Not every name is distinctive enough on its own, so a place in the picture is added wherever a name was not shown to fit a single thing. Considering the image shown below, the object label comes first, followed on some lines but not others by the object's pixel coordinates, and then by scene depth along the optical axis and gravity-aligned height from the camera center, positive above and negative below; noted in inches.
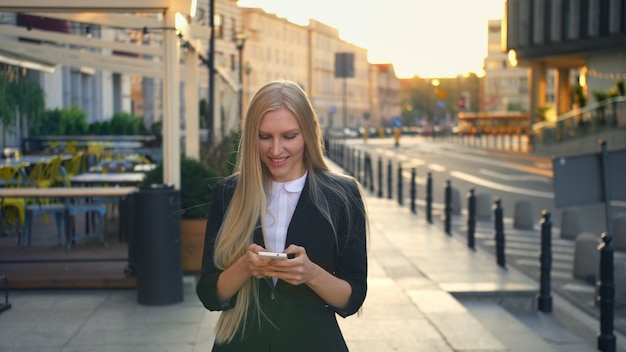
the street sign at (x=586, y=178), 346.6 -21.1
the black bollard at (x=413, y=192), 737.6 -55.7
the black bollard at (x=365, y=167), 1030.6 -50.5
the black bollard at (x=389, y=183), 861.4 -57.2
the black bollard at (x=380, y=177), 932.6 -56.2
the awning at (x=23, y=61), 605.3 +42.2
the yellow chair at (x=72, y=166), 576.2 -26.9
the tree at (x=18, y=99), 623.5 +16.4
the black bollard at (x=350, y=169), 1256.9 -68.3
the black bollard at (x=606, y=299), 284.7 -53.6
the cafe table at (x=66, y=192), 346.3 -26.0
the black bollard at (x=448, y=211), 593.9 -57.0
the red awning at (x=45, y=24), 674.8 +78.6
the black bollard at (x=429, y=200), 672.4 -56.9
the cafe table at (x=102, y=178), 467.3 -28.4
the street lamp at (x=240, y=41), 1274.6 +109.3
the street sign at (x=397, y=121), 2559.5 -0.1
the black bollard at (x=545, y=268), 358.6 -55.8
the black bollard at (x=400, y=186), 822.5 -57.5
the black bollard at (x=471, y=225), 518.9 -57.1
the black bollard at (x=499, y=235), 452.8 -55.5
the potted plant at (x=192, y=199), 354.6 -30.0
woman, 116.8 -14.2
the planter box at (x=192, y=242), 354.3 -45.3
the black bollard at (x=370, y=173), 986.7 -54.7
